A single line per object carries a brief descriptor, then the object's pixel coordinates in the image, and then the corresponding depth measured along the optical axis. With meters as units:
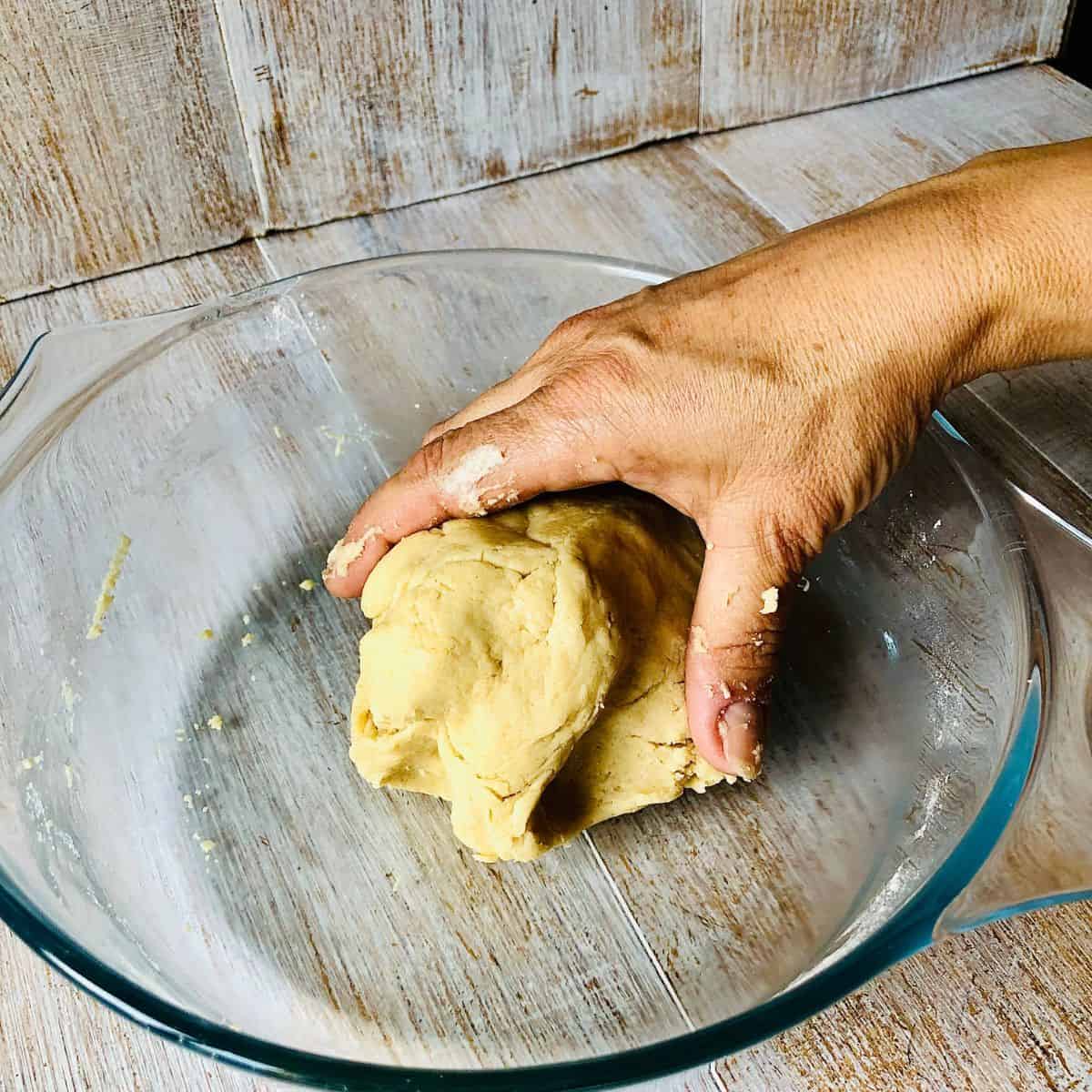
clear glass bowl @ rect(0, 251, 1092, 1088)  0.29
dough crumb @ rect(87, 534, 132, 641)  0.38
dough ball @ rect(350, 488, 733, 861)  0.32
